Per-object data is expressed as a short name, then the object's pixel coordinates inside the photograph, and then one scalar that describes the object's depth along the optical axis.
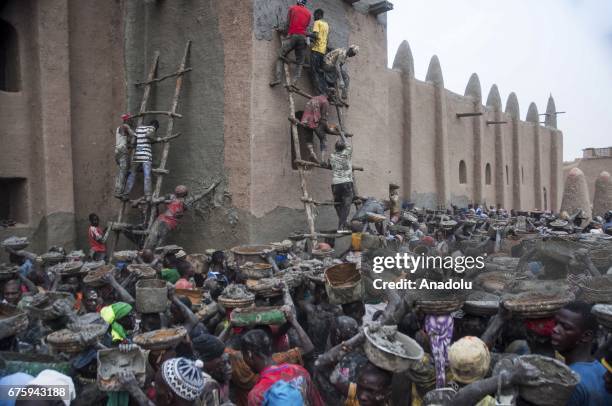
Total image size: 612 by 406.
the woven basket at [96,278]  5.33
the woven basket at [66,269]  5.94
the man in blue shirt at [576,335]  3.16
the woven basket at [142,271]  5.56
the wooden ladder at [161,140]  9.82
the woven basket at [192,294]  5.36
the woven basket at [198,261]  7.53
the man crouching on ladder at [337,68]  10.30
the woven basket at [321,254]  7.01
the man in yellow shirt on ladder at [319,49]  10.21
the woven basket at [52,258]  7.30
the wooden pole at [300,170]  9.46
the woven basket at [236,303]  4.20
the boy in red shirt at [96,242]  9.14
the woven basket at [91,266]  6.07
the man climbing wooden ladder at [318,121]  9.94
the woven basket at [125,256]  7.15
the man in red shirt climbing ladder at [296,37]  9.52
